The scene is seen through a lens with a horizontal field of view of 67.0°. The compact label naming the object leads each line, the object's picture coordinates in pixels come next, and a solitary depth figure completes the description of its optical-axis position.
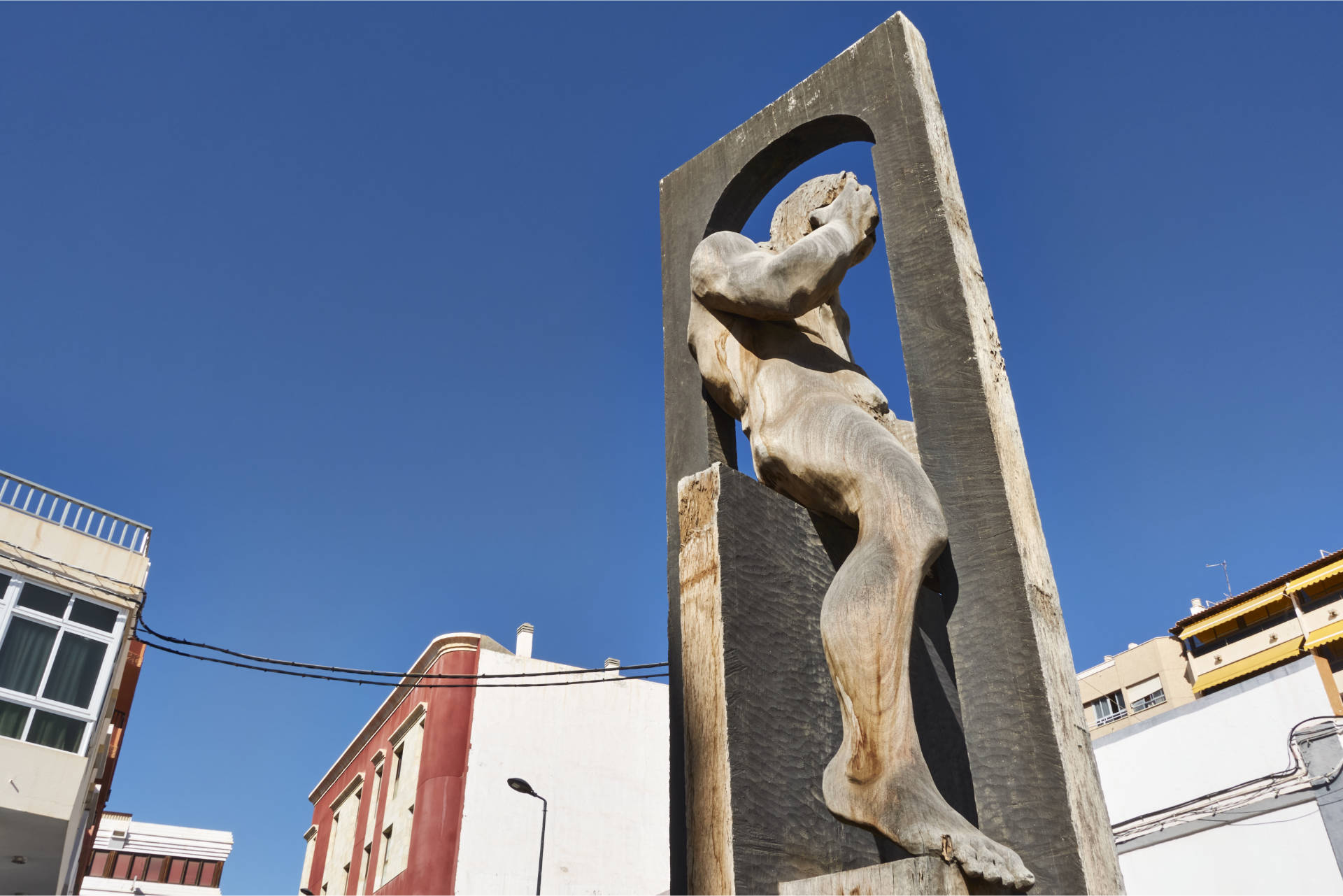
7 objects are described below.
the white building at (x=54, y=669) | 14.69
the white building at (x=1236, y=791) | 10.87
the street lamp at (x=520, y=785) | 18.69
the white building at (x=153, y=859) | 41.94
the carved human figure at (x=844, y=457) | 1.68
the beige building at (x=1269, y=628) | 31.50
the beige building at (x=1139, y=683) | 35.06
